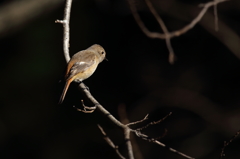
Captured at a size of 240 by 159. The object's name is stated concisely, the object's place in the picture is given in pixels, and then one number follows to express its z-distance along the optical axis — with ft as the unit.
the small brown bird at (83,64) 32.76
